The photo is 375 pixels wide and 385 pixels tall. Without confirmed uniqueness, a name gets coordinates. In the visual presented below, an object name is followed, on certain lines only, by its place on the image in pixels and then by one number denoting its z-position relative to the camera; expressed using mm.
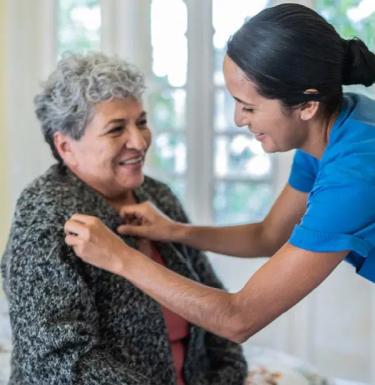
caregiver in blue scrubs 1379
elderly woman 1548
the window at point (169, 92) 2308
